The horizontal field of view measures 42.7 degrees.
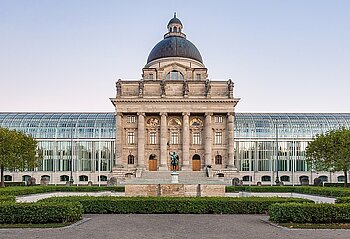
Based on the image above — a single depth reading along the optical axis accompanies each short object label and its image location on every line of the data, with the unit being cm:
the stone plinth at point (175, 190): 4503
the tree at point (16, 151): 6172
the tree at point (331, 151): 5897
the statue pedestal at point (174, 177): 5162
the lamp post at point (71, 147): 8549
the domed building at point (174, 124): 7988
